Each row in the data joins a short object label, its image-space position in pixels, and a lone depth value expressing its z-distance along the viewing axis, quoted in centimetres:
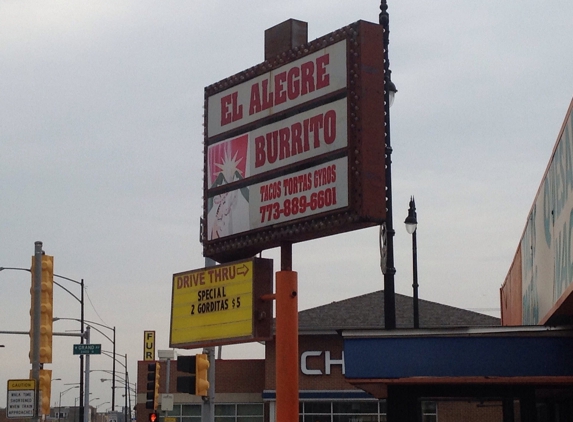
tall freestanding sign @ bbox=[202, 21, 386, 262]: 1270
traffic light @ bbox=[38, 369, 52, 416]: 2195
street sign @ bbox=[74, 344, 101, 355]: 3916
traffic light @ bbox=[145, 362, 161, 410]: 2481
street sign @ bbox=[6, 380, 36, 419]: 2202
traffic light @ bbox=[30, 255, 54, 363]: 2080
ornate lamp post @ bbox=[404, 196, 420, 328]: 2464
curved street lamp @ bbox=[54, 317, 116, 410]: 5493
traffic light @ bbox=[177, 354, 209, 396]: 1994
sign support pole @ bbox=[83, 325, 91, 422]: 5138
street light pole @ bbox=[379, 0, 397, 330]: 1936
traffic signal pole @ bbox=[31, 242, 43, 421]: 2081
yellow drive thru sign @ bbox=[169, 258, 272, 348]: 1390
